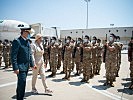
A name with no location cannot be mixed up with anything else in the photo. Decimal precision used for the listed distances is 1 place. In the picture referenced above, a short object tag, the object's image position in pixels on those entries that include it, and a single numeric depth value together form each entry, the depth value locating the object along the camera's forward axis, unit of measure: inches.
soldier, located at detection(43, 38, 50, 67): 260.9
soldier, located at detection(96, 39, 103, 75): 225.6
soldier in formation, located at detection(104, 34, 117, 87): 157.8
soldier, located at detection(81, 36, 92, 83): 172.5
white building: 965.8
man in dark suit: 100.1
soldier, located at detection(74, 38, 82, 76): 220.4
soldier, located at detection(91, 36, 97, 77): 211.6
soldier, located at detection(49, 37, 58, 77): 198.5
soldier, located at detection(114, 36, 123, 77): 159.5
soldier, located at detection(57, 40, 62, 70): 256.9
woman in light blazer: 136.1
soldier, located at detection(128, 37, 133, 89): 156.1
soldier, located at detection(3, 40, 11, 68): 267.9
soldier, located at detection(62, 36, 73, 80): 183.7
